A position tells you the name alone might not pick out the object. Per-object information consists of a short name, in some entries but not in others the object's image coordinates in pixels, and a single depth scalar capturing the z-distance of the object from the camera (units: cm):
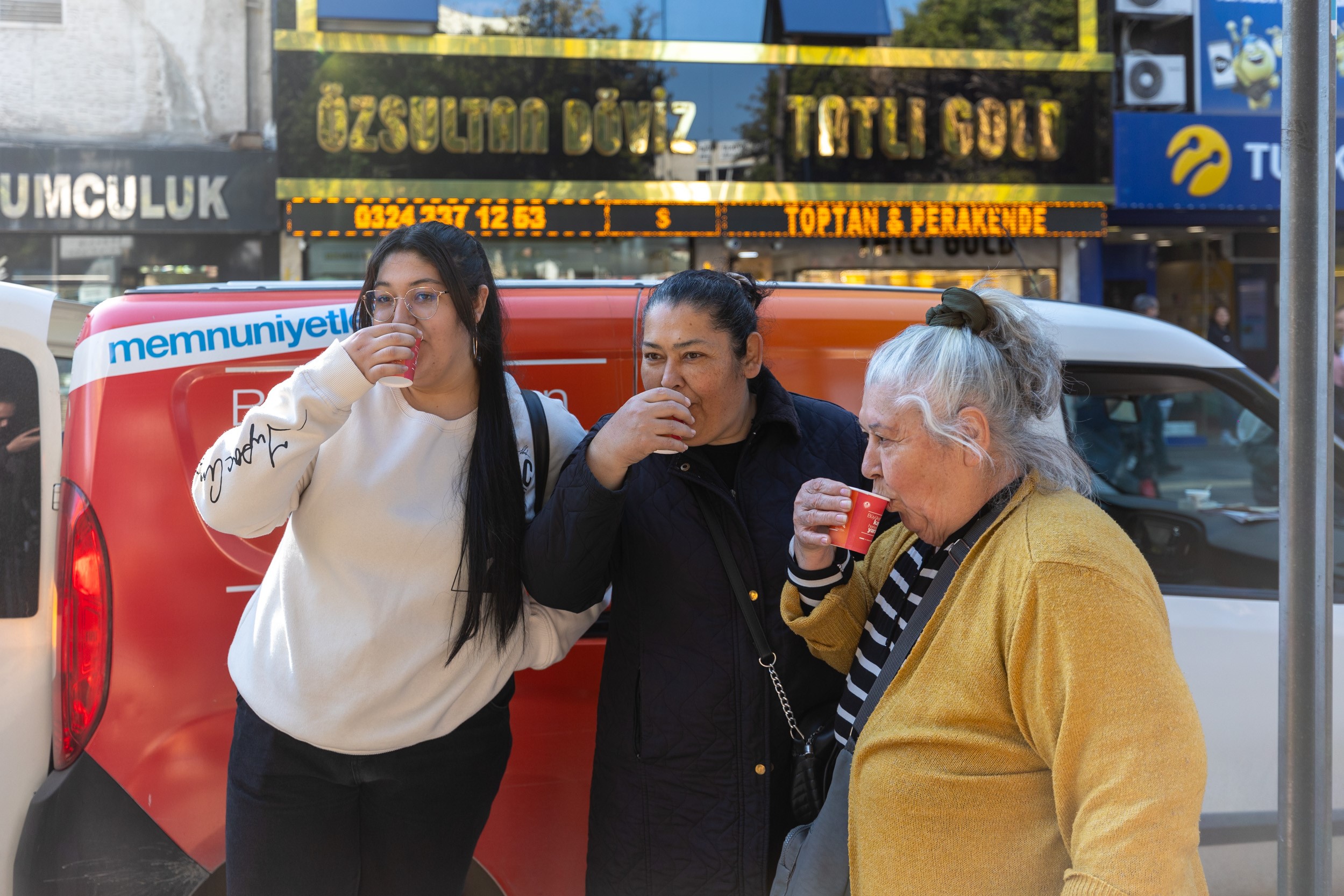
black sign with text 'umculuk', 871
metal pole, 160
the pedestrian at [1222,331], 1146
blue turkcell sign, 1049
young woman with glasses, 184
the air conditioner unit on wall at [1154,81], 1068
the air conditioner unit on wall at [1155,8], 1054
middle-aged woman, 192
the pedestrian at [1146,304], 927
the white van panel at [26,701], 224
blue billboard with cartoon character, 1066
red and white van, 221
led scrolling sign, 912
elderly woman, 127
